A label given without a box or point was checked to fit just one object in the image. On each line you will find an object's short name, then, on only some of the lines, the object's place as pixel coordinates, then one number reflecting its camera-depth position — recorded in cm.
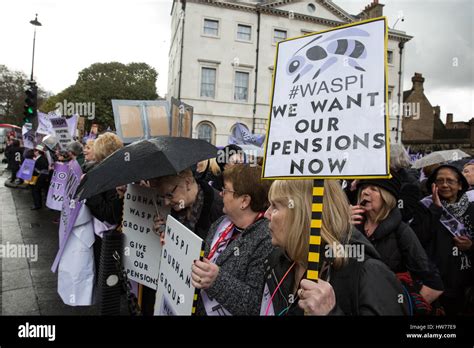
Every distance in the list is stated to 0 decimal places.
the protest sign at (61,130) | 724
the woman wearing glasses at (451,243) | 301
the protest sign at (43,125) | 1045
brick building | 3619
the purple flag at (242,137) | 1020
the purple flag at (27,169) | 1163
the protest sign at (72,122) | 925
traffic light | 1287
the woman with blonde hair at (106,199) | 327
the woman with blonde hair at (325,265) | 152
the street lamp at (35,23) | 1362
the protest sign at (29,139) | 1283
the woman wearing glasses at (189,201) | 258
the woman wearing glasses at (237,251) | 193
